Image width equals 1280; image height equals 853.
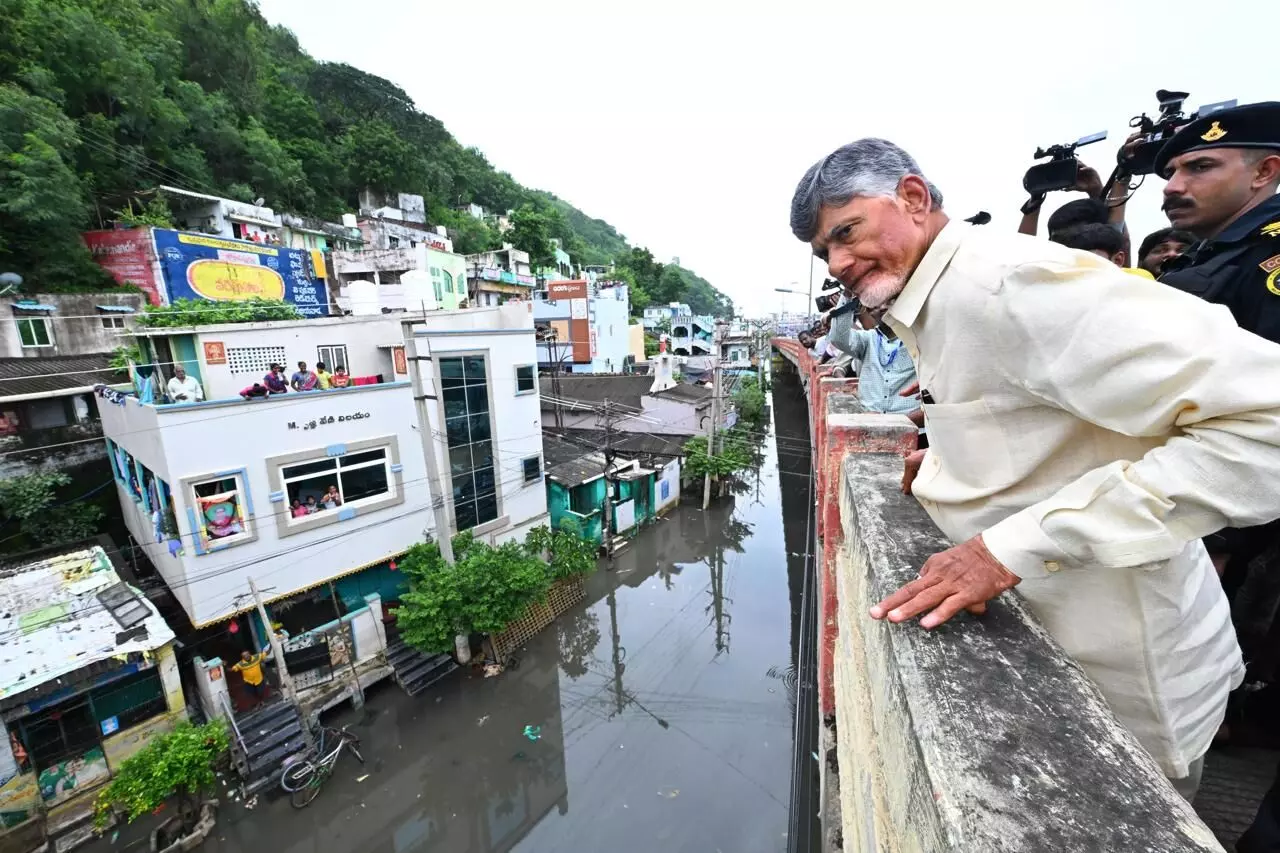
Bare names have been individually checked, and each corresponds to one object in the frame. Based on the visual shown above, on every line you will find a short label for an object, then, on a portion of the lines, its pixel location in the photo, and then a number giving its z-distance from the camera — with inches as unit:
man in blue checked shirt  179.5
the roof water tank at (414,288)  573.6
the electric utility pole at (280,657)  343.9
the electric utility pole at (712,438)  716.8
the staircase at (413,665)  425.4
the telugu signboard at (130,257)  666.8
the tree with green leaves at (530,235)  1704.0
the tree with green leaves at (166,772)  281.1
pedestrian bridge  28.4
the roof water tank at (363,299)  525.3
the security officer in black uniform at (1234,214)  62.2
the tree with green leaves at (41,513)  455.8
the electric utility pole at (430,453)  365.1
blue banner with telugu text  686.5
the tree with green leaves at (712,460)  784.9
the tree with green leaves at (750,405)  1240.8
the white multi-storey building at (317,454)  334.6
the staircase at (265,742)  338.6
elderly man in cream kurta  36.0
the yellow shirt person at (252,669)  370.0
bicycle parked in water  337.4
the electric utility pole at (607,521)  652.7
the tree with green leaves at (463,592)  390.9
